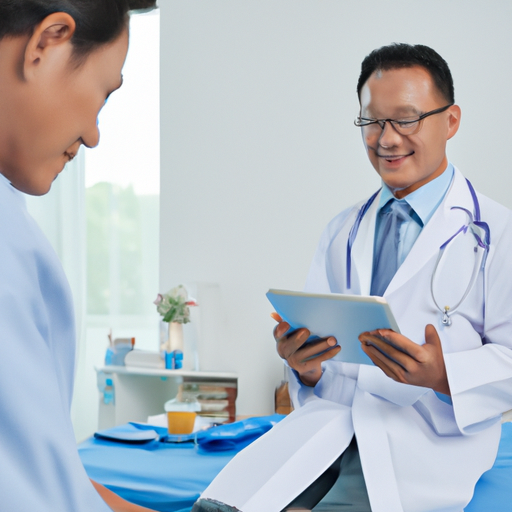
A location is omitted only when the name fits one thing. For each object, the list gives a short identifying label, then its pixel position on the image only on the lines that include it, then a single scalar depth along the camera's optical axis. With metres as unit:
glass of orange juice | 2.22
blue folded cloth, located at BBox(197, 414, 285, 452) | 2.02
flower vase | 2.94
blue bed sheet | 1.55
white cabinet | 2.94
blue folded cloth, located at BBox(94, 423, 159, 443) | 2.09
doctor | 1.25
